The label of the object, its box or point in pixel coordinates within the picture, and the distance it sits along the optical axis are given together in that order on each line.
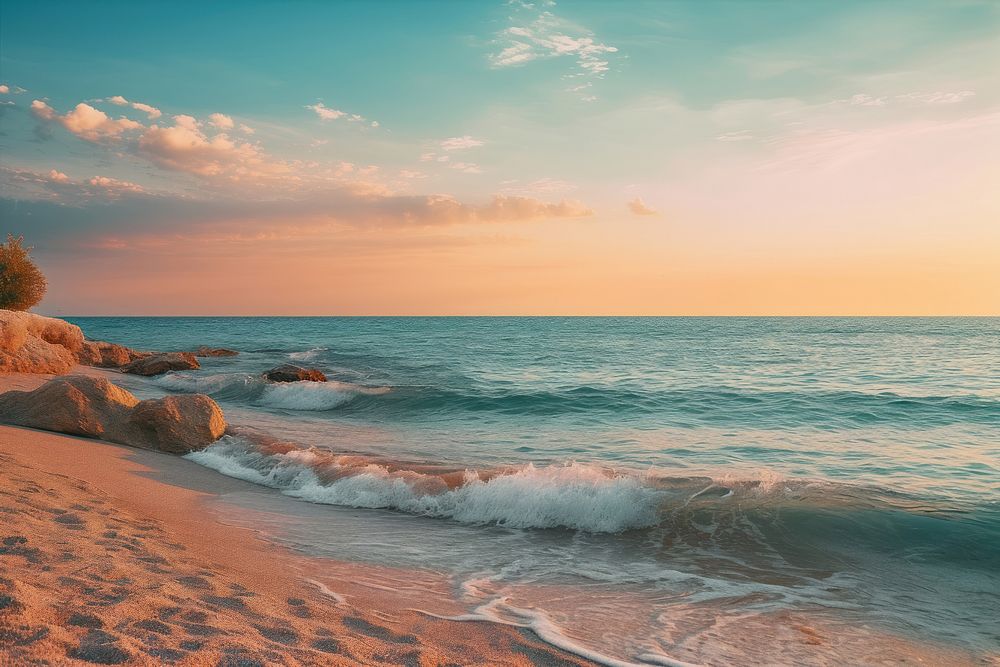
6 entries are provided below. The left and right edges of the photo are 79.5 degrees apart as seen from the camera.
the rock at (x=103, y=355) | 26.15
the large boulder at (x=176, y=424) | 12.05
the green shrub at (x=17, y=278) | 25.98
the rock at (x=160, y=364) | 26.92
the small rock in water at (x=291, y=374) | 25.94
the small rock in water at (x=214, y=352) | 39.78
